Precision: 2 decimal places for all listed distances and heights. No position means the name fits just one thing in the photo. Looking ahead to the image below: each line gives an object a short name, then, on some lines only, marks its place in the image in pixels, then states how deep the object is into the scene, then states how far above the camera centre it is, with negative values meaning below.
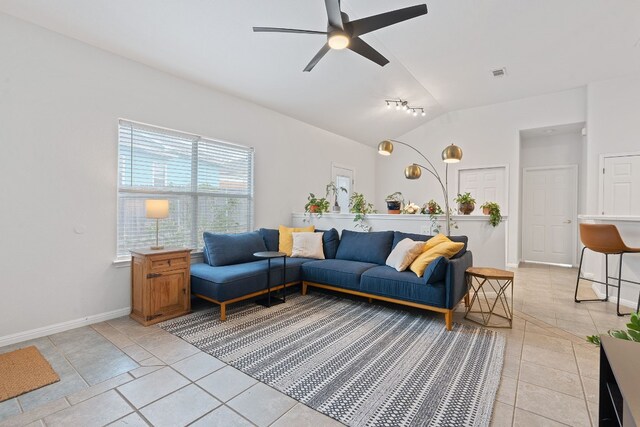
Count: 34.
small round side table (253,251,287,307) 3.48 -0.76
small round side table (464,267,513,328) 2.97 -1.07
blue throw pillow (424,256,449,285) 2.94 -0.55
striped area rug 1.80 -1.13
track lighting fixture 5.67 +2.11
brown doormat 1.94 -1.14
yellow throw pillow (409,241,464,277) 3.11 -0.41
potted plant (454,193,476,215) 4.02 +0.14
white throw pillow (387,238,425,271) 3.37 -0.46
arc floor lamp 3.66 +0.70
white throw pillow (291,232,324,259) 4.30 -0.48
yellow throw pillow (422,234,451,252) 3.42 -0.31
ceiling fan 2.10 +1.39
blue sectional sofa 2.99 -0.67
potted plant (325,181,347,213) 6.04 +0.46
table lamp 3.16 +0.02
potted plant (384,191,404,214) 4.47 +0.11
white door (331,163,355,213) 6.68 +0.69
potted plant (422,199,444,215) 4.07 +0.07
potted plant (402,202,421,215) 4.35 +0.07
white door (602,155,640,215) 4.62 +0.47
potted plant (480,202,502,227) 3.81 +0.01
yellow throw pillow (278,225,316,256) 4.41 -0.39
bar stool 3.29 -0.29
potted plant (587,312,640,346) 1.07 -0.42
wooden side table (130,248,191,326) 3.01 -0.76
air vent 4.77 +2.29
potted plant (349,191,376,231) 4.54 +0.03
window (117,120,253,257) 3.32 +0.34
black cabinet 0.70 -0.42
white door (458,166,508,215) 6.13 +0.64
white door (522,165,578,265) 6.14 +0.02
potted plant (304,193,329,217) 5.00 +0.10
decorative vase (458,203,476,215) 4.02 +0.08
